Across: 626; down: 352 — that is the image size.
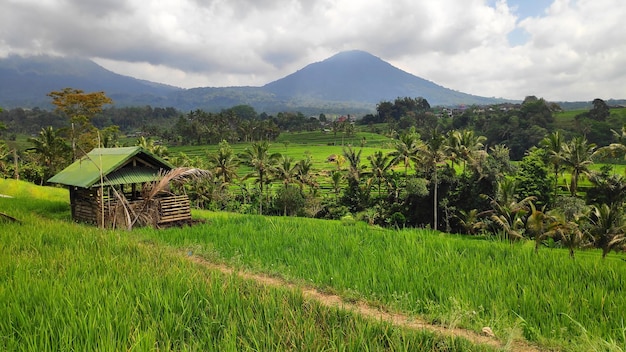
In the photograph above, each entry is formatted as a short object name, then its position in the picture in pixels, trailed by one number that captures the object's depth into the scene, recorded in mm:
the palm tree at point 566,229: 13953
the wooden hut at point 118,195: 11805
